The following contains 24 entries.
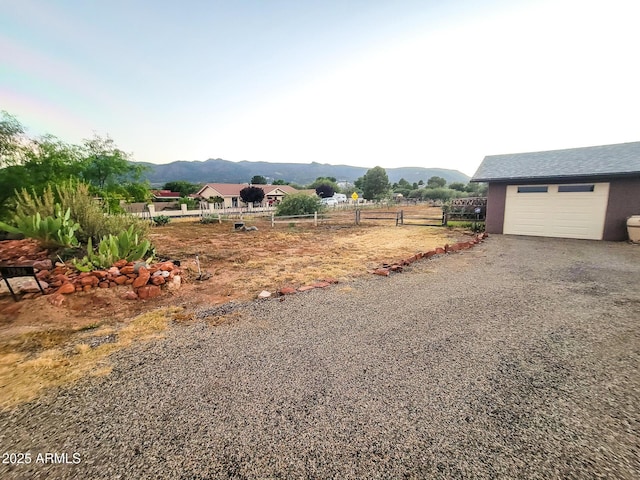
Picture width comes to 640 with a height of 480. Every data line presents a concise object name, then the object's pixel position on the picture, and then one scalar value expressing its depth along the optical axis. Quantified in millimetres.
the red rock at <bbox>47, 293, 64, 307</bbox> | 4031
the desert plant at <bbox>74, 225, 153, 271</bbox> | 5055
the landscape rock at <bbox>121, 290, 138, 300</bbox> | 4512
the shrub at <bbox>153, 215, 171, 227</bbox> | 19219
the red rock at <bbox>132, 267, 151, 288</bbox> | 4746
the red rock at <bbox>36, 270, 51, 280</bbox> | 4639
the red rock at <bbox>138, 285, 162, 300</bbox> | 4609
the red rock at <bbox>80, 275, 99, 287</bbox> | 4512
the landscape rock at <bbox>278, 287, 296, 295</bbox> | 4754
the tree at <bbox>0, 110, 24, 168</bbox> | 8938
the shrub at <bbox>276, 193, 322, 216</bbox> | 21922
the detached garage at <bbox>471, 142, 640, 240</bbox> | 9922
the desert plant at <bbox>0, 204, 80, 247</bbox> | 5570
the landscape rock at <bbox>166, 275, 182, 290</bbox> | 5039
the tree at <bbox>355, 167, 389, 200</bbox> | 54812
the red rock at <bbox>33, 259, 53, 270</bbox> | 4887
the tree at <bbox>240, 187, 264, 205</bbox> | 37391
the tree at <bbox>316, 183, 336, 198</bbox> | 62556
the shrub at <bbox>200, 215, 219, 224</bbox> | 20203
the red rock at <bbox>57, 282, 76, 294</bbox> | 4297
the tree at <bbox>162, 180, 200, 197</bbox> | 55294
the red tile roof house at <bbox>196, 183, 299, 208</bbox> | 44875
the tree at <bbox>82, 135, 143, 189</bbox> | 14438
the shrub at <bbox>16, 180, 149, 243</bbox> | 6219
